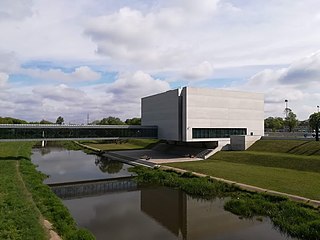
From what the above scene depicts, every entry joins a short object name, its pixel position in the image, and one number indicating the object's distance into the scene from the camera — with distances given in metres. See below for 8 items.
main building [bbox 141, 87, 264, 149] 43.06
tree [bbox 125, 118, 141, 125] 98.18
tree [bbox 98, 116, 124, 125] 107.12
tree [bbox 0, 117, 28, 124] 105.49
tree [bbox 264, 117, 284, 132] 85.50
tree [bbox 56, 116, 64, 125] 158.34
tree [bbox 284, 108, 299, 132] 72.31
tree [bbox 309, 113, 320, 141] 54.12
